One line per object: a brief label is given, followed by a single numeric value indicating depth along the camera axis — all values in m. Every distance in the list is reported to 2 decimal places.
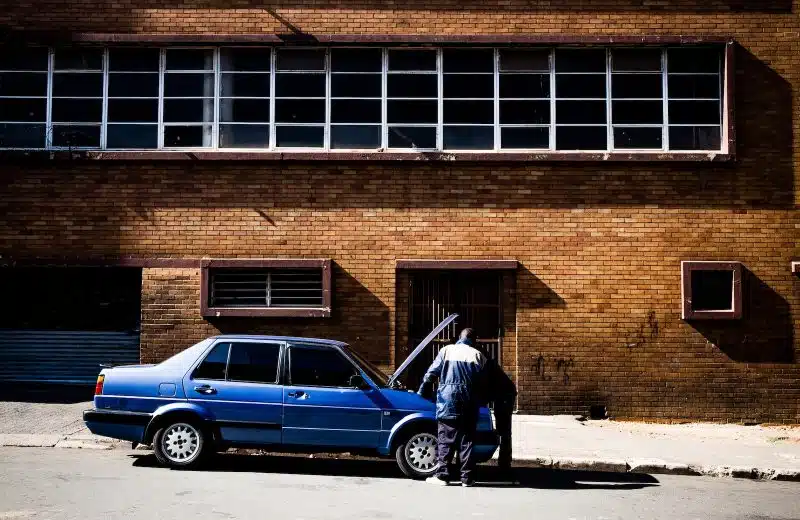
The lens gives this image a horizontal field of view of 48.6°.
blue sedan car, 8.97
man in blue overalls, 8.62
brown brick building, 13.24
